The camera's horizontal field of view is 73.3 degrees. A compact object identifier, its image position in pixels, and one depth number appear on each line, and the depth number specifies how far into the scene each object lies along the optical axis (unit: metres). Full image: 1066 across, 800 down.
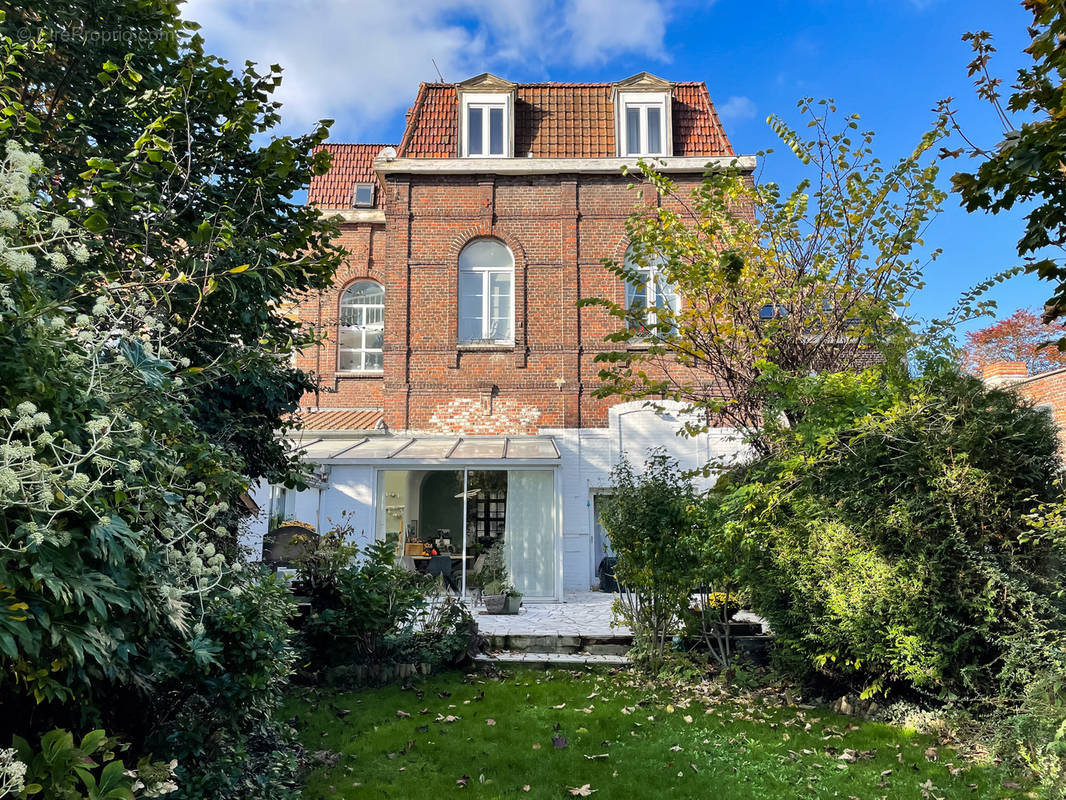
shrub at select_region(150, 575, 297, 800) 3.65
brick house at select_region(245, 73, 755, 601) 15.16
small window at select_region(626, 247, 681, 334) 15.22
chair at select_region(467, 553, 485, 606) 13.72
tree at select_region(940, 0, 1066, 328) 3.16
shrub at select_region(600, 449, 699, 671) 7.71
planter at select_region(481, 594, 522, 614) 11.84
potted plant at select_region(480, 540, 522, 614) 11.85
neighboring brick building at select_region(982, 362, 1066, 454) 18.05
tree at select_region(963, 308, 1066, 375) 32.03
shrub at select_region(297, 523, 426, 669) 7.37
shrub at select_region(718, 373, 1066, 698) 5.29
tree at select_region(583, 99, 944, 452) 8.31
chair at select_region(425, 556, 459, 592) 13.02
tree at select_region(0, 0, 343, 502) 4.79
